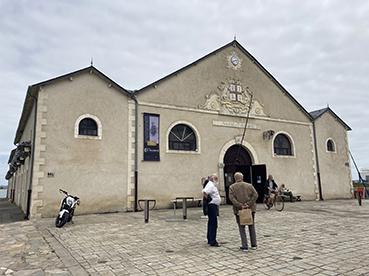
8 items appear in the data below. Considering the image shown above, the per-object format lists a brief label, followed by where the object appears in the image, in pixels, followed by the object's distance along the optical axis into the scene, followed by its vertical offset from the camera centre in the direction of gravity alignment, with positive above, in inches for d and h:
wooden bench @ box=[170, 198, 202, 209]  529.6 -19.4
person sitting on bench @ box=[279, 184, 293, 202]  626.2 -7.7
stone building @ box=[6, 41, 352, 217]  453.1 +94.6
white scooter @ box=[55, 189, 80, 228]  341.4 -19.7
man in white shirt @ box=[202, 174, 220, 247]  236.8 -14.5
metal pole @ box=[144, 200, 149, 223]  357.6 -23.2
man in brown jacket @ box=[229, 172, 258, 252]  226.4 -6.6
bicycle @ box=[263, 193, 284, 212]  489.1 -21.5
